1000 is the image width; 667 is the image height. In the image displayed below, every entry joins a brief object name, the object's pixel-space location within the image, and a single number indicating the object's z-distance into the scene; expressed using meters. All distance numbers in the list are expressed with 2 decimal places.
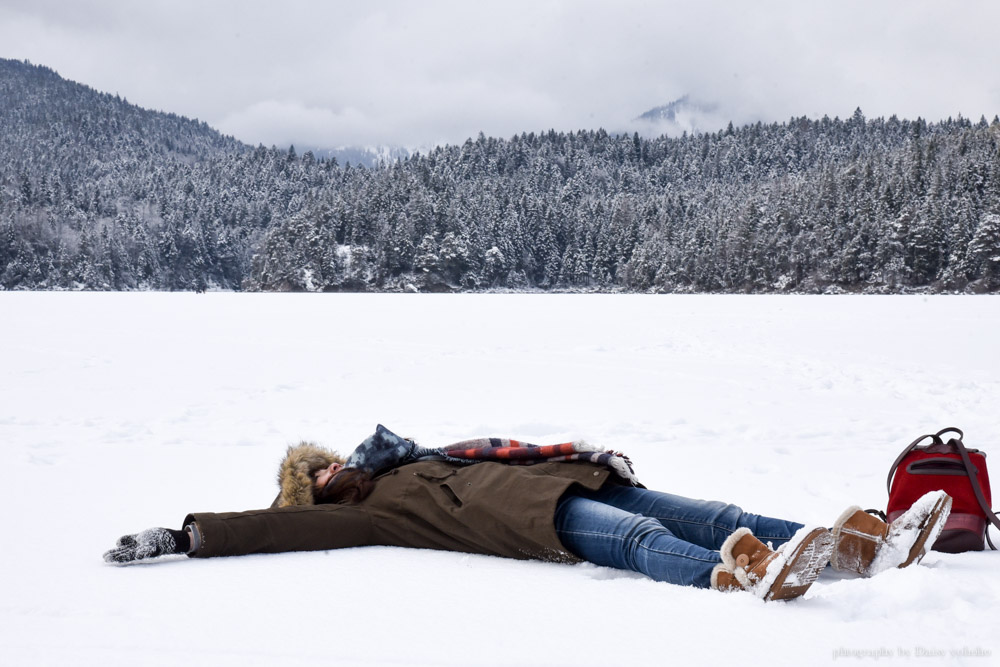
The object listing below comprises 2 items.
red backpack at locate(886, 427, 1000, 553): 2.60
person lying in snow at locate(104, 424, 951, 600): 2.18
